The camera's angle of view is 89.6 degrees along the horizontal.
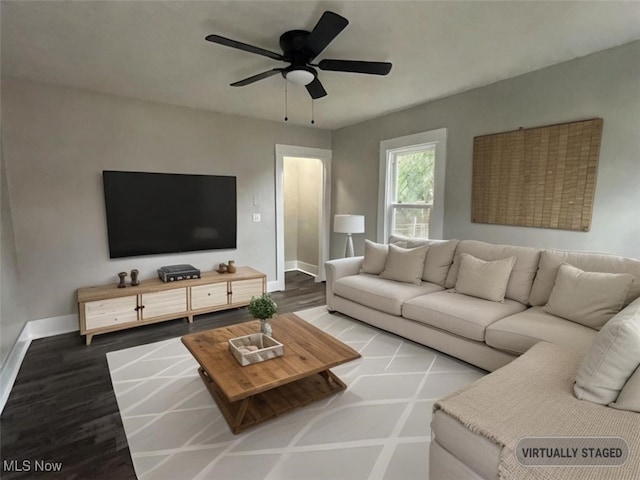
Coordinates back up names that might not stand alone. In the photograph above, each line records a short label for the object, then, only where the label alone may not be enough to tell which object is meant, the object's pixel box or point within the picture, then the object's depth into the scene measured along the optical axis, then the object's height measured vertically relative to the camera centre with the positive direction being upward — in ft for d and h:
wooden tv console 10.50 -3.53
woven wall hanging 9.04 +0.86
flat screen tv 11.93 -0.41
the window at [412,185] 12.77 +0.76
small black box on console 12.19 -2.69
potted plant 7.43 -2.45
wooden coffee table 6.01 -3.25
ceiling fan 6.57 +3.15
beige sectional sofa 4.36 -2.80
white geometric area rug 5.44 -4.43
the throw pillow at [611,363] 4.50 -2.26
